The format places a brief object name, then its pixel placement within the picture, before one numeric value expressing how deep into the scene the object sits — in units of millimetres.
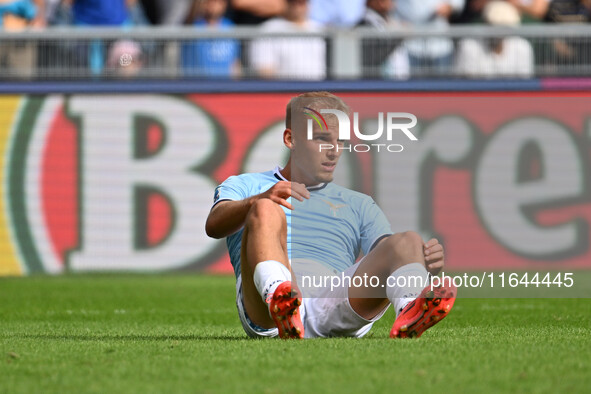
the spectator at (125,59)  12500
